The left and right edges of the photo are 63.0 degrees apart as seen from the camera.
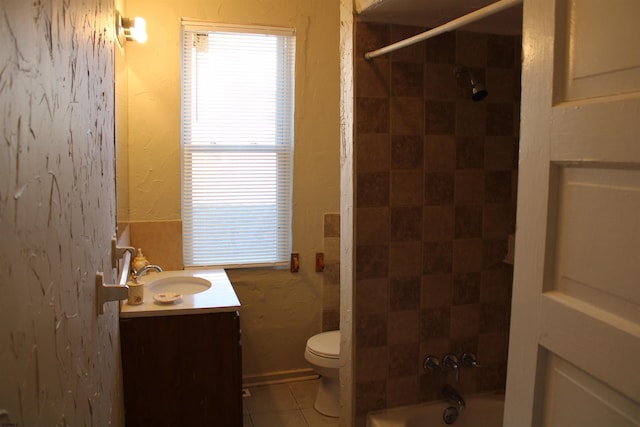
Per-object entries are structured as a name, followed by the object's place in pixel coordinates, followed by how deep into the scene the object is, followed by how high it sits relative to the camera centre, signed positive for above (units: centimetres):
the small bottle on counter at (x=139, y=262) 285 -54
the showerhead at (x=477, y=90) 190 +28
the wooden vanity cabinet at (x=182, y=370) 227 -90
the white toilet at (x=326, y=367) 288 -110
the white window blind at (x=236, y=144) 316 +14
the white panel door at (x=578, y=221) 83 -9
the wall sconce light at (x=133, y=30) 260 +69
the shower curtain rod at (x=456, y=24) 123 +40
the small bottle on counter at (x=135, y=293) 235 -58
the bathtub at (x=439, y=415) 212 -102
